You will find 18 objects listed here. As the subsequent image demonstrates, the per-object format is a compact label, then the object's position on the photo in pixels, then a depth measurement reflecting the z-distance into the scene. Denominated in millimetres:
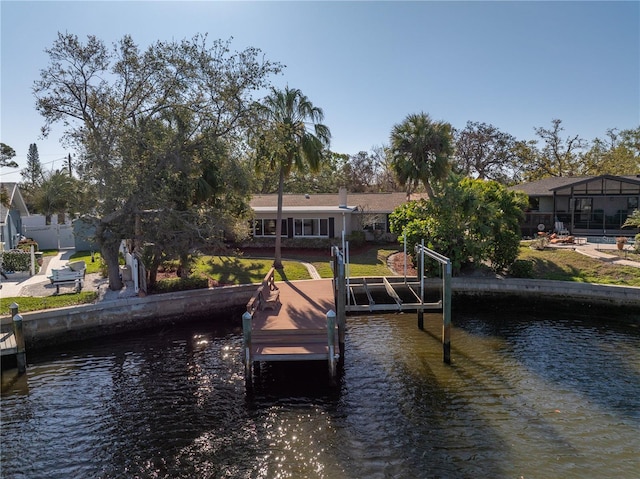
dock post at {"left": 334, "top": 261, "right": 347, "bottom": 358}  12719
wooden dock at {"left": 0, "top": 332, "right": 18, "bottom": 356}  12015
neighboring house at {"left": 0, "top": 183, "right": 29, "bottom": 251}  24953
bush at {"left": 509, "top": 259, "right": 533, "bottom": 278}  20219
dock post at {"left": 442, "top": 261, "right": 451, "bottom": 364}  12695
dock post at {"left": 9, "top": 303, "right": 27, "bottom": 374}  12141
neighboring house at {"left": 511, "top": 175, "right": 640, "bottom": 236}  29891
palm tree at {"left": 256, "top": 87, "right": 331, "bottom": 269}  21672
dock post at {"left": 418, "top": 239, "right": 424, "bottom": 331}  15812
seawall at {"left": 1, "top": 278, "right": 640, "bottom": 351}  14336
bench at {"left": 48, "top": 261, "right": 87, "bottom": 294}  16938
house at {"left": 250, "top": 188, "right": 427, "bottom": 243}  29844
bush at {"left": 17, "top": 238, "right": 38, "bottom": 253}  25534
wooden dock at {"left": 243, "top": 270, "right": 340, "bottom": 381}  10766
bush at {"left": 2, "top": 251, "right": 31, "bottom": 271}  20328
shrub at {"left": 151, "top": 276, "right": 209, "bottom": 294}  17781
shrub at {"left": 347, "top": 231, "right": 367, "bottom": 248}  28594
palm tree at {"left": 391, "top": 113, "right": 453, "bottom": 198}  25609
